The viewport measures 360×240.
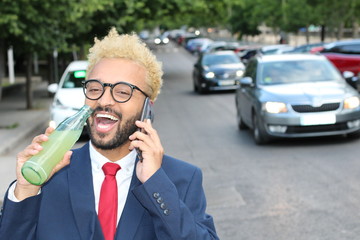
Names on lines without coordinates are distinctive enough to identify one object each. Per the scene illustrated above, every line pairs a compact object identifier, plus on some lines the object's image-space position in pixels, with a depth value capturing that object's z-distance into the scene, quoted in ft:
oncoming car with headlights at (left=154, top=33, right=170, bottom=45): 298.97
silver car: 37.76
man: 8.59
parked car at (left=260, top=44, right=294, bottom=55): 120.81
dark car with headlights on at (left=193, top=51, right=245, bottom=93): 83.66
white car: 45.88
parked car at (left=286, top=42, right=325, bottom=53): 110.83
